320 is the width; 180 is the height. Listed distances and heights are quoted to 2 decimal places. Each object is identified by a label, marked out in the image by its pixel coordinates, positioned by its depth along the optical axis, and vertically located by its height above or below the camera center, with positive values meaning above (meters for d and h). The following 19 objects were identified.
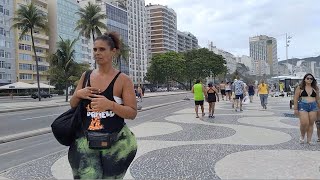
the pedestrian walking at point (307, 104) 5.77 -0.47
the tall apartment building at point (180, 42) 134.63 +23.34
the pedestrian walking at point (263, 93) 13.52 -0.48
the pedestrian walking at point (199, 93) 10.41 -0.32
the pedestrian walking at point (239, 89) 12.14 -0.21
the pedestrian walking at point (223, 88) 21.52 -0.31
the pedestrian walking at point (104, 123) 2.00 -0.30
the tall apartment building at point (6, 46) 52.35 +9.05
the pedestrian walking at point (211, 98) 10.52 -0.54
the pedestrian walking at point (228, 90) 19.56 -0.40
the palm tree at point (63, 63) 28.99 +2.85
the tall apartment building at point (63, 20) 64.85 +17.90
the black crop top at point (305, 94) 5.80 -0.24
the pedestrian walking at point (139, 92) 22.82 -0.52
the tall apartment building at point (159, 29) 117.83 +27.03
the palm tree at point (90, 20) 30.98 +8.31
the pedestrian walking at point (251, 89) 18.11 -0.36
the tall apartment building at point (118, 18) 84.56 +24.44
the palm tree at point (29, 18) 29.54 +8.27
